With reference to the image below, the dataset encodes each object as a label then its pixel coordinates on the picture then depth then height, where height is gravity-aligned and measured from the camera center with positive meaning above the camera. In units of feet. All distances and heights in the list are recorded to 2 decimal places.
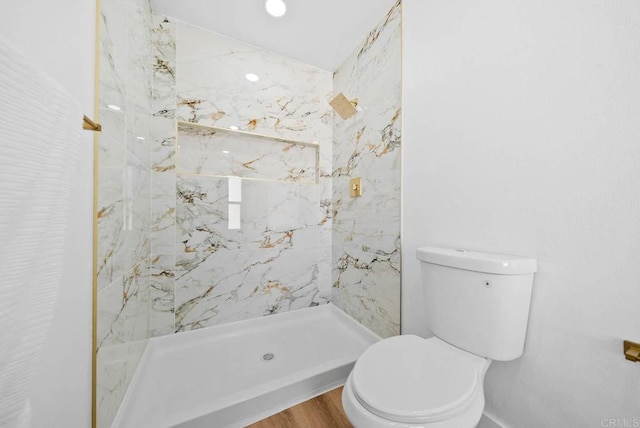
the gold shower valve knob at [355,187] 5.38 +0.66
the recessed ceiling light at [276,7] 4.47 +4.14
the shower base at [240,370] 3.22 -2.83
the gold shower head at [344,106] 5.16 +2.53
